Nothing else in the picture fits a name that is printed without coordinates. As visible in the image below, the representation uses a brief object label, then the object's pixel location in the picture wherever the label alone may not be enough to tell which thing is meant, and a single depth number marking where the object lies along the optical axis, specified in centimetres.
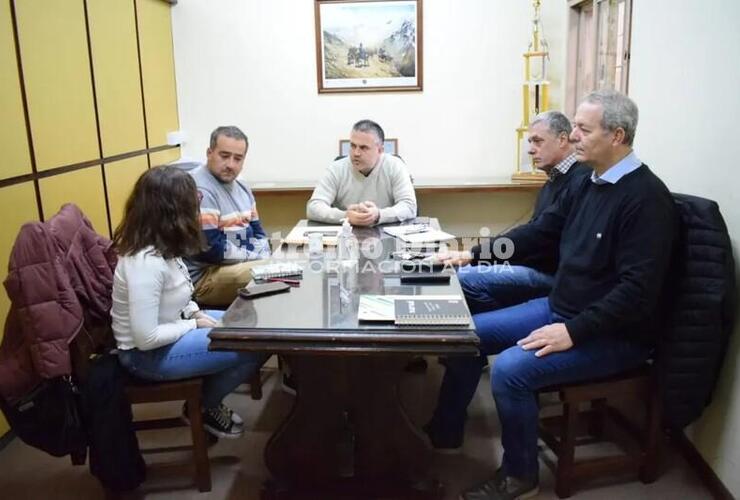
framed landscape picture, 411
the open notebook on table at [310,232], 262
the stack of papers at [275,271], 211
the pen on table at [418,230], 277
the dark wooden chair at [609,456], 197
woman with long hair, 183
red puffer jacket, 173
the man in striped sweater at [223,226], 256
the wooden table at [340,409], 179
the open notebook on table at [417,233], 261
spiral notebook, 164
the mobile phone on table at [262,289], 192
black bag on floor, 179
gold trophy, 396
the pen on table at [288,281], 205
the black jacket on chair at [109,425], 188
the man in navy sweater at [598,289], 184
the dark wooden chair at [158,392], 187
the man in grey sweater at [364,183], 311
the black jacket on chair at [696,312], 183
